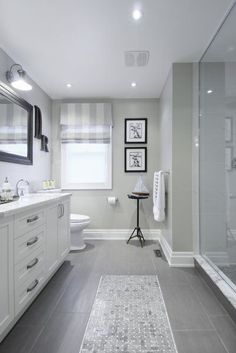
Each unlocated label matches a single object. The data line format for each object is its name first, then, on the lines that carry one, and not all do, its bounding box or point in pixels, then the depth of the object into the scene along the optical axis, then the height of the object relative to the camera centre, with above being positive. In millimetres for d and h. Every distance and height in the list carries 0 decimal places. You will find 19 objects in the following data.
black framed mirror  2260 +559
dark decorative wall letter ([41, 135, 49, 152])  3254 +508
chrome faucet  2529 -102
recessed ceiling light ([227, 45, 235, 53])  1995 +1178
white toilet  2973 -719
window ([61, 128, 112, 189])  3667 +204
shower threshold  1651 -910
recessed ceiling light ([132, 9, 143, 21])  1756 +1314
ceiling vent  2348 +1312
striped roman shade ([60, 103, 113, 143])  3586 +896
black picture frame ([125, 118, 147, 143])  3596 +768
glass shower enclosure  2057 +264
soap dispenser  1910 -133
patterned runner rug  1339 -1015
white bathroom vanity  1326 -553
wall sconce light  2273 +1034
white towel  2834 -275
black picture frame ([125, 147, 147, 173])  3609 +301
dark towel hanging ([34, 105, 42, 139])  3041 +757
